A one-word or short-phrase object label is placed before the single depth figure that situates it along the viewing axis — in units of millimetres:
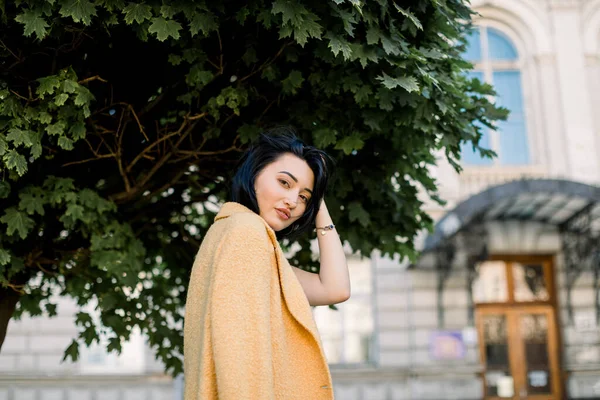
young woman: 1849
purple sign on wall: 11617
